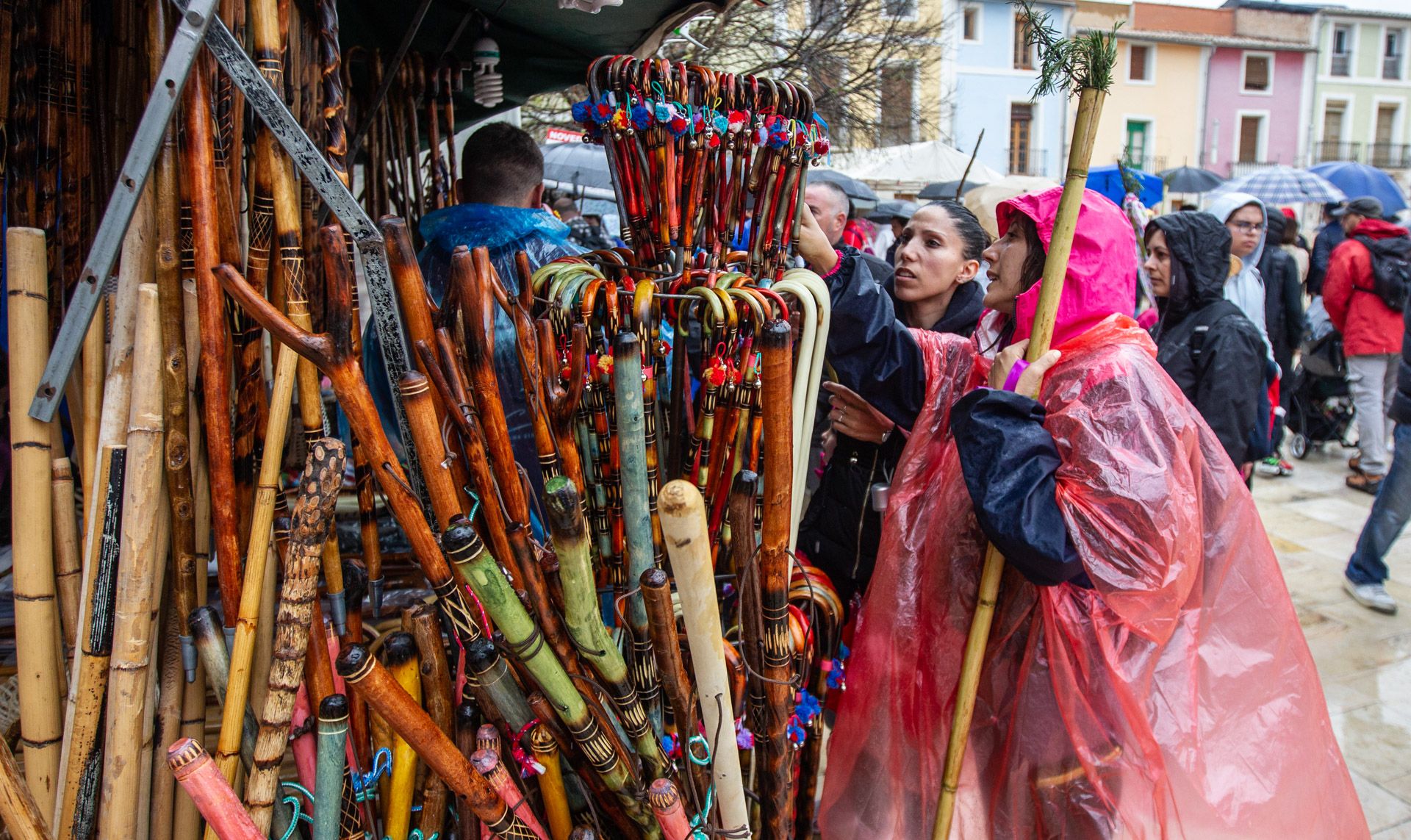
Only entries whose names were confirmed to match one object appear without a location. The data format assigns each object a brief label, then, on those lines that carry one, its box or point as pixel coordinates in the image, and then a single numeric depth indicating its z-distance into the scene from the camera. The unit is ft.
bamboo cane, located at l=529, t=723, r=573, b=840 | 3.70
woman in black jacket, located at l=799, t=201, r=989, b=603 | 5.97
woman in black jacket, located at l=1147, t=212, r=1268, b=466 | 8.06
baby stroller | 18.51
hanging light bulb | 7.60
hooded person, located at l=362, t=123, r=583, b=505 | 6.11
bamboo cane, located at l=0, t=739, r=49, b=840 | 3.26
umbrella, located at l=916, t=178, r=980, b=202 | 26.84
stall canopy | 7.12
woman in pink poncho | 4.35
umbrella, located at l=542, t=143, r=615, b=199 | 23.40
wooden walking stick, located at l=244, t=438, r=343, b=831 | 3.23
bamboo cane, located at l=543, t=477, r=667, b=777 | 3.15
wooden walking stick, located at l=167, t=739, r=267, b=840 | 2.89
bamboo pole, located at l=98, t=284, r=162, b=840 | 3.52
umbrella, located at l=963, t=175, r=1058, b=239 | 10.30
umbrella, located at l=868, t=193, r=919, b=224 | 25.54
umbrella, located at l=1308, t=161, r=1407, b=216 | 26.63
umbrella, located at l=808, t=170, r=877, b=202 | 24.36
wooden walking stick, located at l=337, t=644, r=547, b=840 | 2.97
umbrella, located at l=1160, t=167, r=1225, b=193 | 37.73
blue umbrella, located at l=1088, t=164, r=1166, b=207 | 17.67
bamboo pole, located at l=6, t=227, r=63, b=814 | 3.72
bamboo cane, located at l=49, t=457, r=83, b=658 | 3.88
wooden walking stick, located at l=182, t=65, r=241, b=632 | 3.62
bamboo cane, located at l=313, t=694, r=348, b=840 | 3.30
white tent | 30.99
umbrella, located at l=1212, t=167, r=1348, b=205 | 25.80
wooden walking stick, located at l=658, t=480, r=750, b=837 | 2.95
